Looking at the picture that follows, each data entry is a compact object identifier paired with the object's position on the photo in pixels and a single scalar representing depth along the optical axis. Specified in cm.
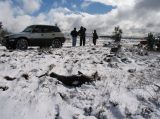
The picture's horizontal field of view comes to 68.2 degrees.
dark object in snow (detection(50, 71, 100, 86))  384
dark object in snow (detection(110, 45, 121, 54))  721
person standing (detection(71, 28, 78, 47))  1026
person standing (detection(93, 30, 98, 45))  1199
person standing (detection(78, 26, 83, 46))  1075
